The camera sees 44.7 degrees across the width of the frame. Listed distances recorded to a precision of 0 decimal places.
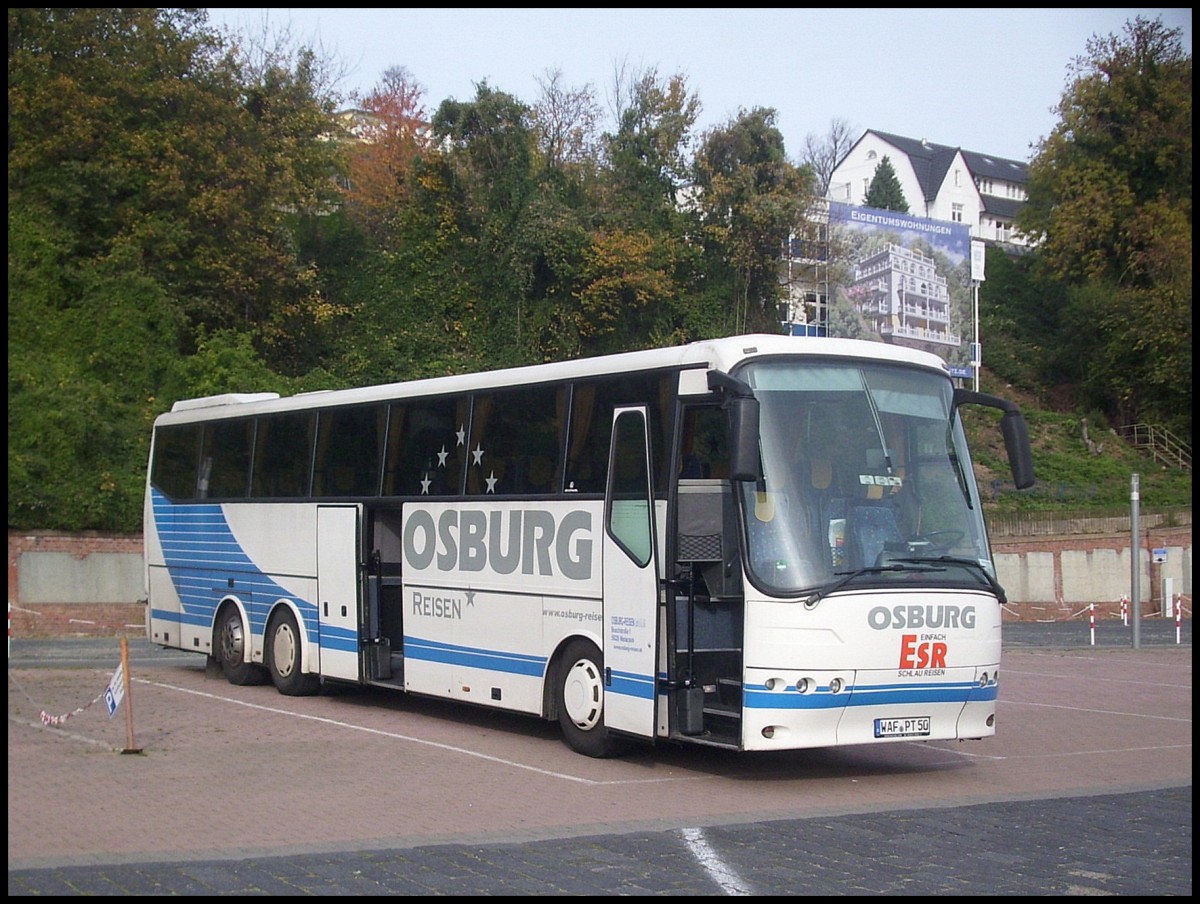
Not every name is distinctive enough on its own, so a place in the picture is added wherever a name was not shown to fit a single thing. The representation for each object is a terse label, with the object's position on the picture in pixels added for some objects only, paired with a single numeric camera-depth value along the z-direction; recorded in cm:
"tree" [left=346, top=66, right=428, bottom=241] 4872
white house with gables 10006
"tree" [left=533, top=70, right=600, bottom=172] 4722
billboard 4956
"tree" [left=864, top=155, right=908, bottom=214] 9376
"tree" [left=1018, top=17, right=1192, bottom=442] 5431
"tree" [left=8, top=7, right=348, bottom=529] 3500
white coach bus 1139
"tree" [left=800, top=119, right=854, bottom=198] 9349
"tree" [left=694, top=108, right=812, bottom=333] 4556
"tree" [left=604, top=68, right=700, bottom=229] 4569
